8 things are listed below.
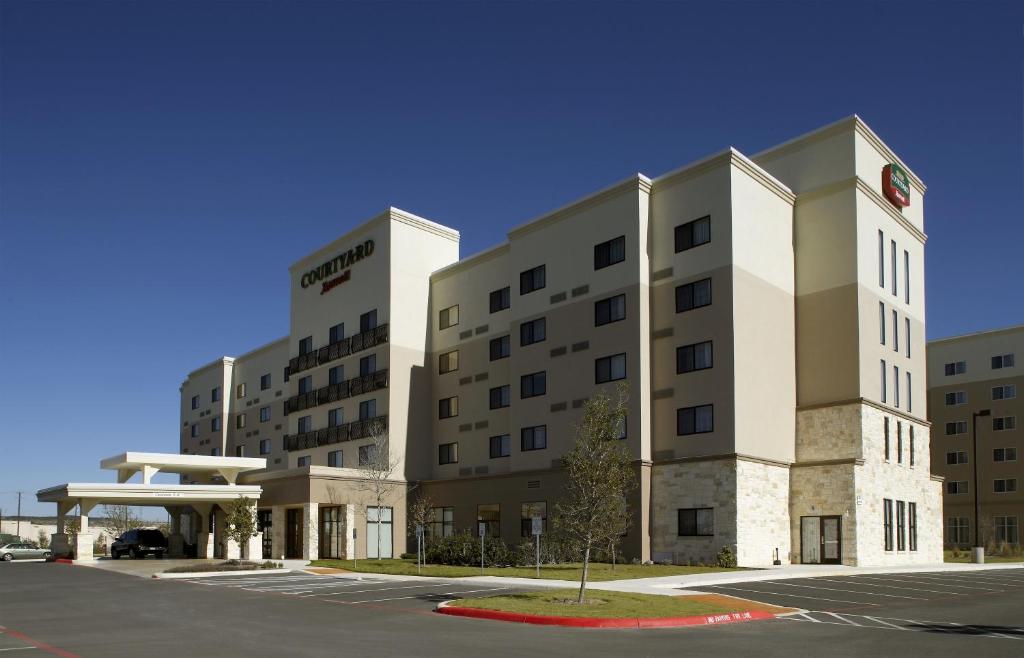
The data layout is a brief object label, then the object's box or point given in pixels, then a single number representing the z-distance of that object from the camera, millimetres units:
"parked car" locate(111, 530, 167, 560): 61781
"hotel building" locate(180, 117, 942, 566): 42750
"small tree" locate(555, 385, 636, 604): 25797
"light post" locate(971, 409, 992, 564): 54312
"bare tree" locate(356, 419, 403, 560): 53438
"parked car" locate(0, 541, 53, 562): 62656
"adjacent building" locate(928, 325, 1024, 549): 81000
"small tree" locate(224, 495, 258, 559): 48016
